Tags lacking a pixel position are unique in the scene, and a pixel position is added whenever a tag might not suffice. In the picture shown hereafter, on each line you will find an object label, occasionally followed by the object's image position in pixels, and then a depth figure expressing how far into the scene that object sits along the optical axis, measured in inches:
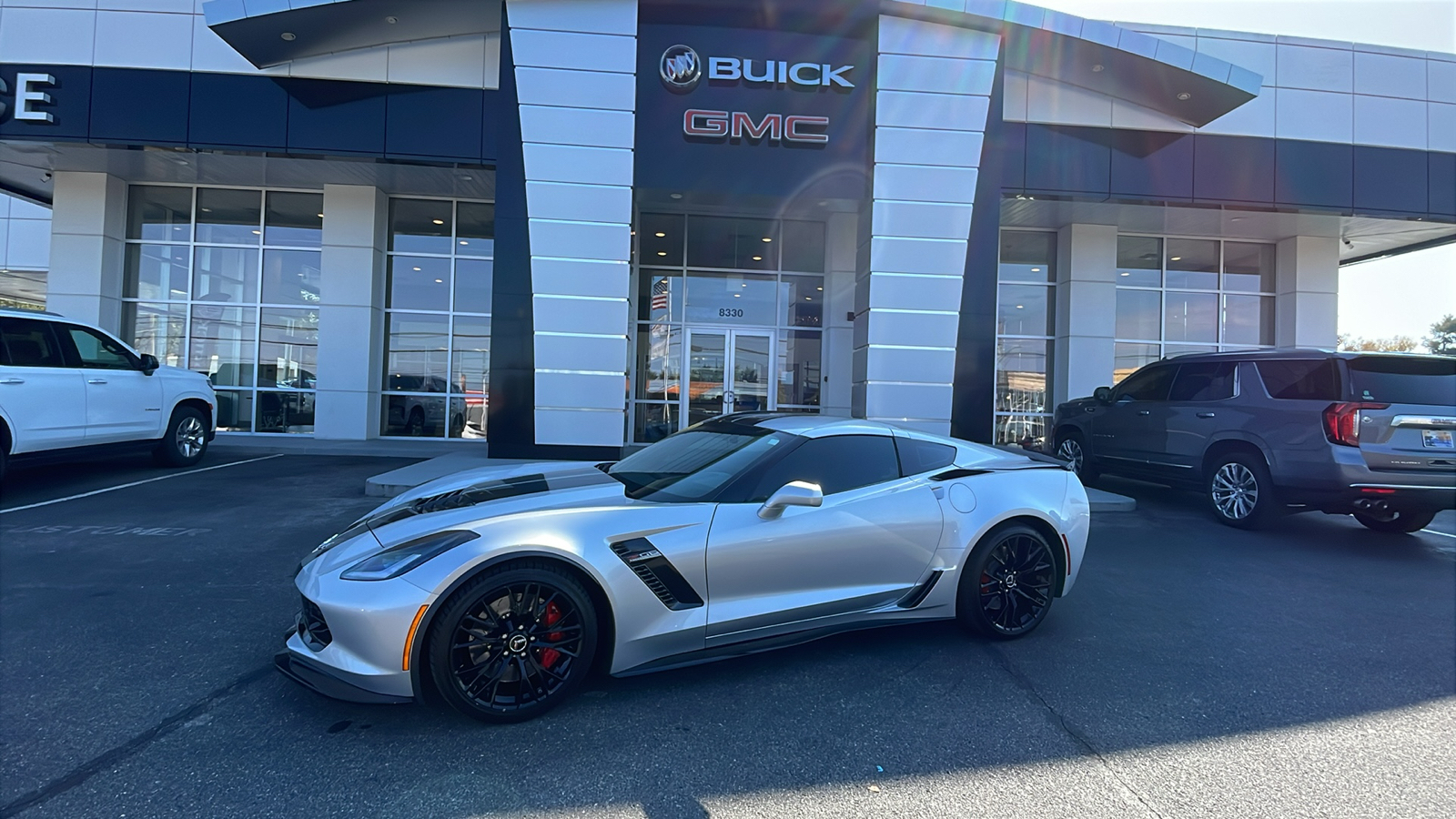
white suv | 281.0
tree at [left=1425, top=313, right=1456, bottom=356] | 1780.5
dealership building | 426.0
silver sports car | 112.8
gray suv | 255.0
